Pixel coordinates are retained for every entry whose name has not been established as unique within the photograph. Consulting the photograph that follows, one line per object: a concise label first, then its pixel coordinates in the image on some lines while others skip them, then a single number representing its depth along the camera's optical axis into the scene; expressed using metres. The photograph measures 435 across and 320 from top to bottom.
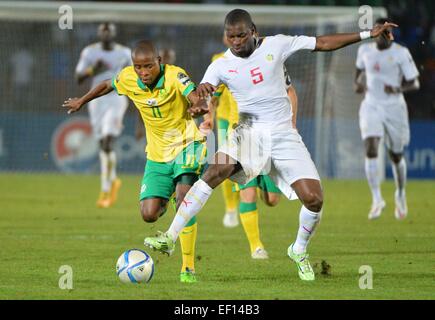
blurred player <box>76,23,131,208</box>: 32.62
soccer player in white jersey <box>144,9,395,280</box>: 16.58
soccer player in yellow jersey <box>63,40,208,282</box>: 17.20
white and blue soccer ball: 15.70
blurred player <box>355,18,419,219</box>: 29.17
